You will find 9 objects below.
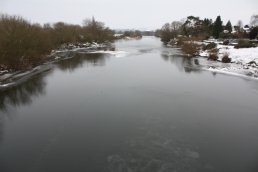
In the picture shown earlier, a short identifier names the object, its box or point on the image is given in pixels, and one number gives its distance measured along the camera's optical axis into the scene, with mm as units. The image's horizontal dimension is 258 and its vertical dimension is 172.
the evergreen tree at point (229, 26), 83312
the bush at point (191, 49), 46906
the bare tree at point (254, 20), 89900
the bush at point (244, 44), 42406
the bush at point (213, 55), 40053
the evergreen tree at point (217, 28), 70669
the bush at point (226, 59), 36875
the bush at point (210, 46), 49725
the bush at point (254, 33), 53269
